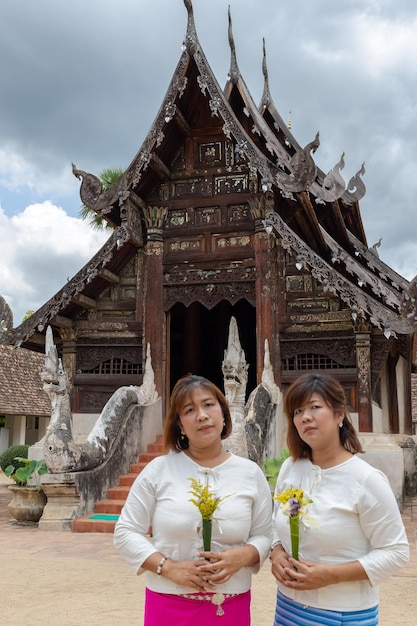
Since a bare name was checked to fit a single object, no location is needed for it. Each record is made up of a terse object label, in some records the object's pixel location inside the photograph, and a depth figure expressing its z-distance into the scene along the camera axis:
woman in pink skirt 2.01
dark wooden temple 8.56
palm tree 18.89
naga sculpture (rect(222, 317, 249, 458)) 6.88
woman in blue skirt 1.94
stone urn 7.57
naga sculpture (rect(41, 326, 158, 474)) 7.07
